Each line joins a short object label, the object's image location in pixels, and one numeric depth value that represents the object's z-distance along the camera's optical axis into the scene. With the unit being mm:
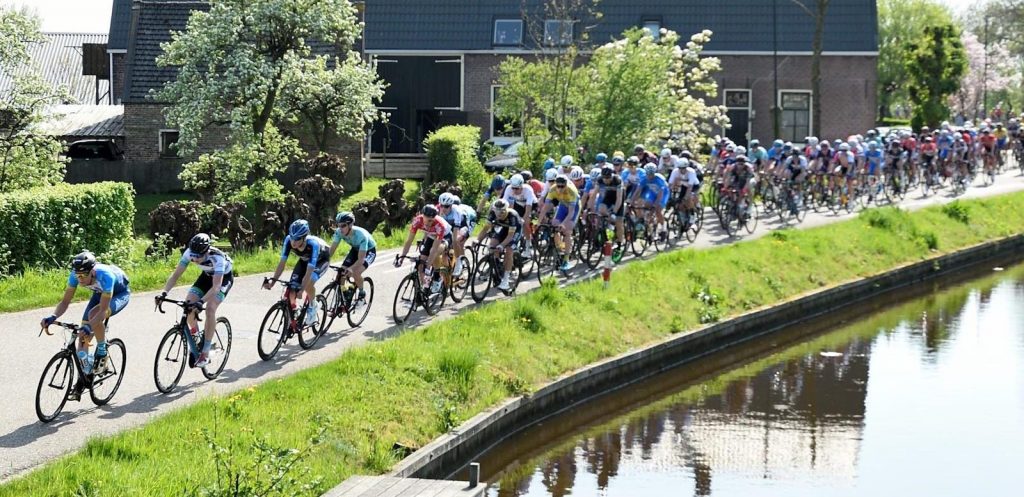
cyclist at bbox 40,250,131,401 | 13406
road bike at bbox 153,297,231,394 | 14742
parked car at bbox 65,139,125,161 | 46812
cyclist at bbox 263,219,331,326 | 16359
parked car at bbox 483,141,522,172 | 44719
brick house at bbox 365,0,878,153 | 55438
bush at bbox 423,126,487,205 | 38594
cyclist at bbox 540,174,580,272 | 22922
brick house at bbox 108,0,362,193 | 45156
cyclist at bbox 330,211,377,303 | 17562
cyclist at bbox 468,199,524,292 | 20656
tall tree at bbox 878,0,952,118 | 82625
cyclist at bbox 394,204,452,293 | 19031
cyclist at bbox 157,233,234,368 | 14766
